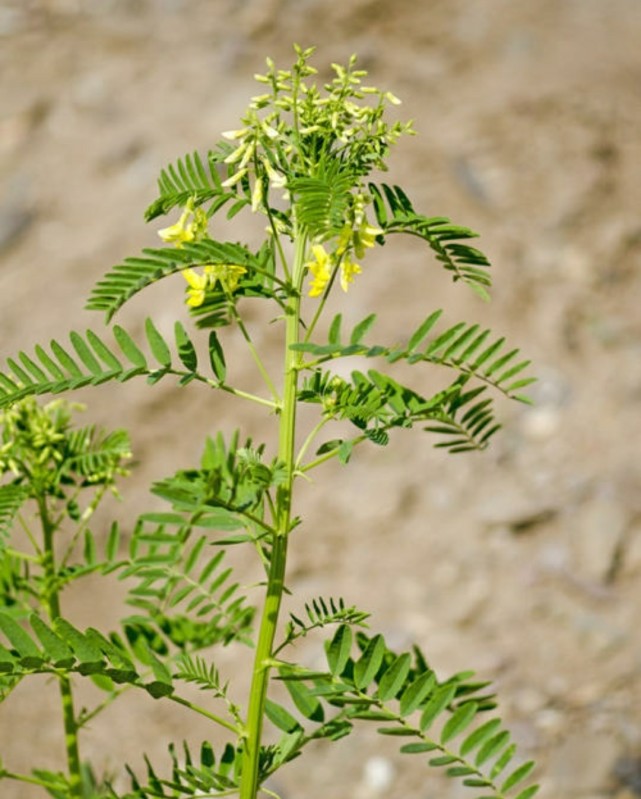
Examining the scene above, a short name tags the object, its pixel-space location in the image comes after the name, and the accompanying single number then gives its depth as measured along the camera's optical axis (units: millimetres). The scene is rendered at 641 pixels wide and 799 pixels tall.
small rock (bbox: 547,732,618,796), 4027
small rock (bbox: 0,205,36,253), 5312
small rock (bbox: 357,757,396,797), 4004
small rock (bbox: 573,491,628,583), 4430
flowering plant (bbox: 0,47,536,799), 1733
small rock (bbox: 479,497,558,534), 4543
